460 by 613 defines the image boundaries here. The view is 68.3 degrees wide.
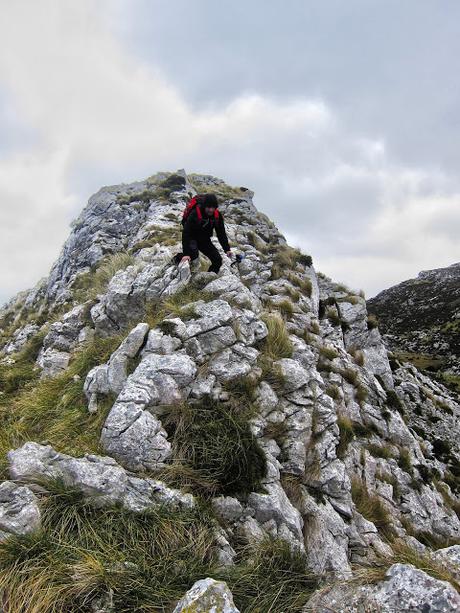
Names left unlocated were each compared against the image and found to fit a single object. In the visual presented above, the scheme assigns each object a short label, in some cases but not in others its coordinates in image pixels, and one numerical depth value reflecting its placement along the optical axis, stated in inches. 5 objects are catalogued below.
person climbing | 412.5
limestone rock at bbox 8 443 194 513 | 186.1
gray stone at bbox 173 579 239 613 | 131.6
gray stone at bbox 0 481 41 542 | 158.1
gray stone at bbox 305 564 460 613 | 126.4
